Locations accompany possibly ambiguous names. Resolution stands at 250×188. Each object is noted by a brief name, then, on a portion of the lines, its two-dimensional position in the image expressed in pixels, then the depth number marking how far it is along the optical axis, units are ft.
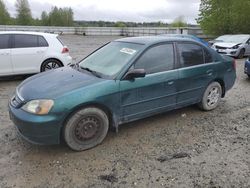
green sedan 8.68
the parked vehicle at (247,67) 20.42
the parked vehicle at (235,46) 34.64
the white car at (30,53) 18.77
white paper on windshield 10.67
